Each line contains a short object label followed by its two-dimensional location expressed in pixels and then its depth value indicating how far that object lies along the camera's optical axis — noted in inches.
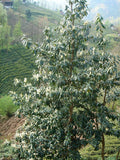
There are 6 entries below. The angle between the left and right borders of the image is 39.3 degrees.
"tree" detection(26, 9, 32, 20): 1767.8
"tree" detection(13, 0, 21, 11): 1872.5
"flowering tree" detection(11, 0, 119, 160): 183.8
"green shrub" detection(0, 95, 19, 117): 624.4
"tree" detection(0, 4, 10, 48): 1068.5
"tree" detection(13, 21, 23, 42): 1168.6
